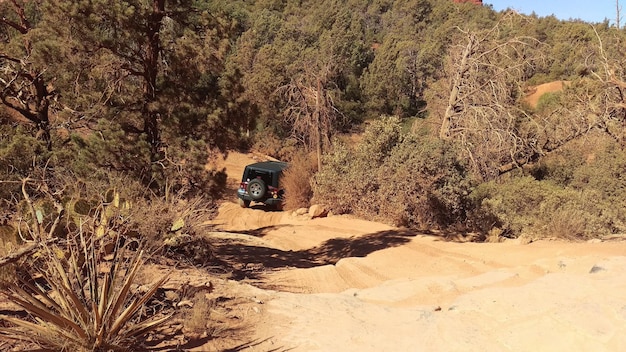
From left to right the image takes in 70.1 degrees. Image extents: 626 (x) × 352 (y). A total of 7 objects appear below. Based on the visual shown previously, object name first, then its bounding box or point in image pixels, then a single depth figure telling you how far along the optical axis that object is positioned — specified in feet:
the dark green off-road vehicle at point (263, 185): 53.31
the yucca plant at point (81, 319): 11.55
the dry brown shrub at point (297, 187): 53.16
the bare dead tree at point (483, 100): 48.88
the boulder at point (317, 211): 47.90
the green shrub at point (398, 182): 40.50
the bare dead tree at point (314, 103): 61.16
